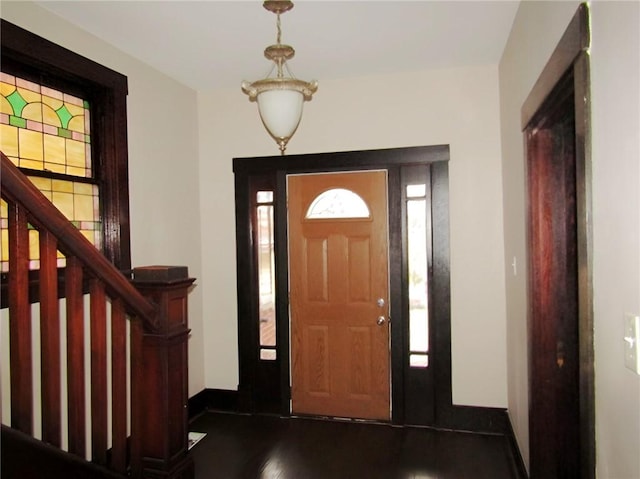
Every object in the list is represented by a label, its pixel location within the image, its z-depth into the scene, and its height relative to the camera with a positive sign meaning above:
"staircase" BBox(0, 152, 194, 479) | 1.37 -0.43
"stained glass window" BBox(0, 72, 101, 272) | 2.28 +0.54
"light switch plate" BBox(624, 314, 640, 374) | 1.00 -0.26
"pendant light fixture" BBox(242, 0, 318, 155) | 2.24 +0.75
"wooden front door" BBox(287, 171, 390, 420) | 3.43 -0.47
